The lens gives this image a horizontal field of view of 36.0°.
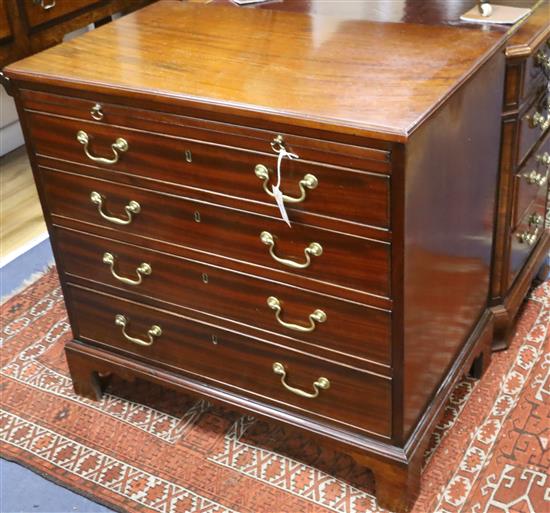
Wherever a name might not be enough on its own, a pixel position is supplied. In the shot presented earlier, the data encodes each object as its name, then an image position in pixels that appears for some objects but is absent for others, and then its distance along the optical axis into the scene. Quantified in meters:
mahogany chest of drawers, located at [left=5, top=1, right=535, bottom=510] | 1.29
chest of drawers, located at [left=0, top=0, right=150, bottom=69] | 2.16
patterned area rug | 1.58
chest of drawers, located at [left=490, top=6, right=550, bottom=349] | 1.60
